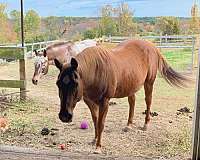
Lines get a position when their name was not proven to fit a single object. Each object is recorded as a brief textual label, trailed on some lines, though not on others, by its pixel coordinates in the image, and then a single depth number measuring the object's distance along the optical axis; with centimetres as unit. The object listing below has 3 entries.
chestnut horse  751
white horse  771
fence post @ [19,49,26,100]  812
